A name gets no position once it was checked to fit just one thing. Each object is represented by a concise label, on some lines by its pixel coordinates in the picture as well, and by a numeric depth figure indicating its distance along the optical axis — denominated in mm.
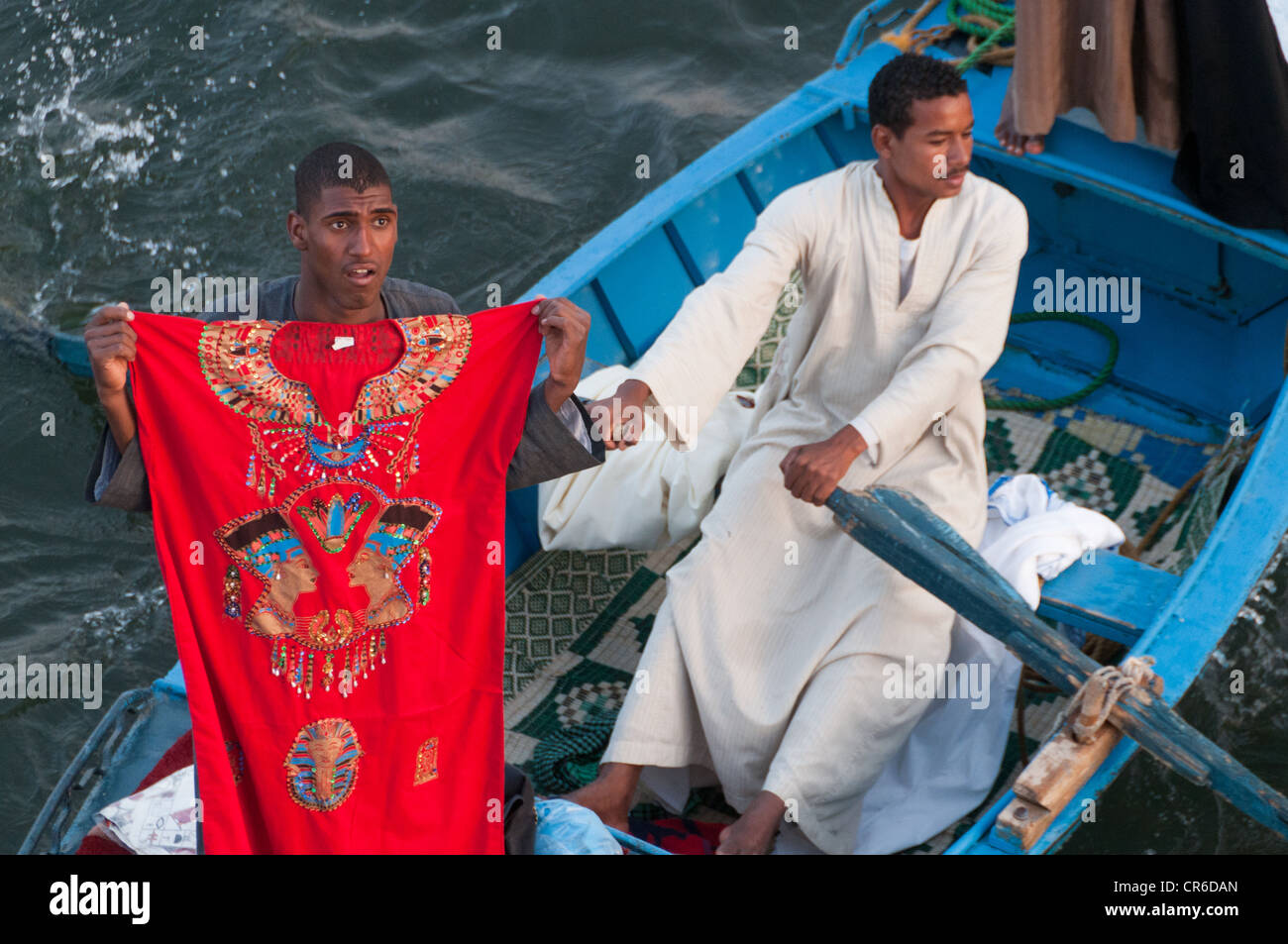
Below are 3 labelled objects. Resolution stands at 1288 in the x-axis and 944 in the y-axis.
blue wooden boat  5391
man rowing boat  4059
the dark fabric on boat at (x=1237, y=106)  5129
